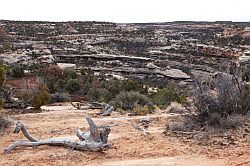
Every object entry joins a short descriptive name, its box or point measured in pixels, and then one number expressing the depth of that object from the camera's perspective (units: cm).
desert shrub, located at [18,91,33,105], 1912
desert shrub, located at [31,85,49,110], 1805
